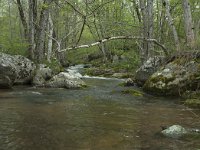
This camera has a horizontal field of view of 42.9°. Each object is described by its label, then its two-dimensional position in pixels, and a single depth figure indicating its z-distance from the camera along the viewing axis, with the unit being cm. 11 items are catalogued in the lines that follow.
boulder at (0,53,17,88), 934
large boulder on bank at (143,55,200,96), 807
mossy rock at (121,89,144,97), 839
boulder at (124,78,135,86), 1085
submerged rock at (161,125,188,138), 420
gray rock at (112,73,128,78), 1481
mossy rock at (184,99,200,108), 665
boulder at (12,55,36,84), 1081
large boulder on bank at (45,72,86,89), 1012
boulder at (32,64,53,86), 1077
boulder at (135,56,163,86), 1037
